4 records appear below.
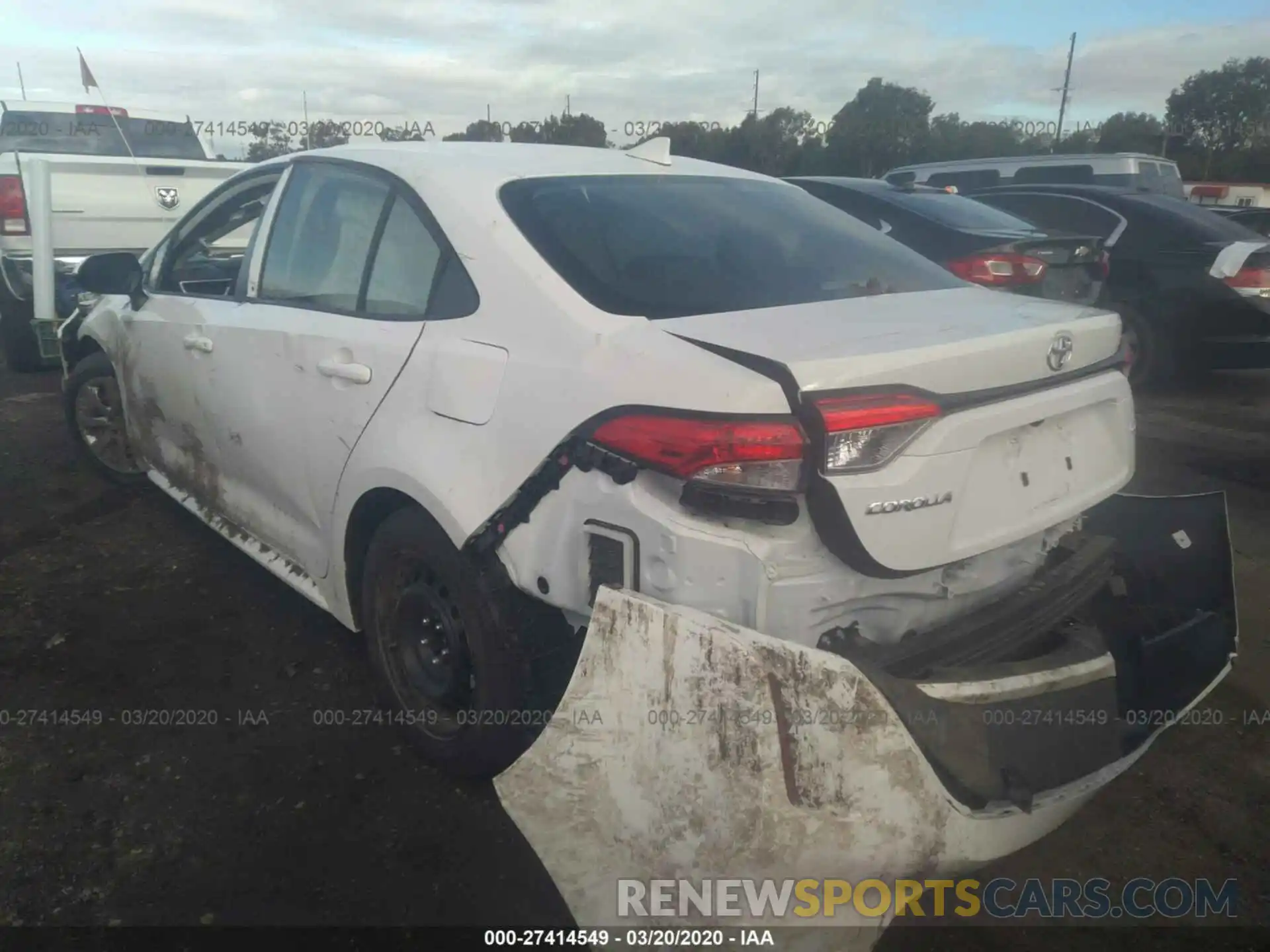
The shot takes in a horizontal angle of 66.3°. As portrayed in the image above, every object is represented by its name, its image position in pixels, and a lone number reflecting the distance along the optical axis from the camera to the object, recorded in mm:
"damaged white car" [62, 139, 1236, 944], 1748
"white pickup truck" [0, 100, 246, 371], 6414
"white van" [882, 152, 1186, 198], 10906
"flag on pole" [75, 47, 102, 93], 6199
